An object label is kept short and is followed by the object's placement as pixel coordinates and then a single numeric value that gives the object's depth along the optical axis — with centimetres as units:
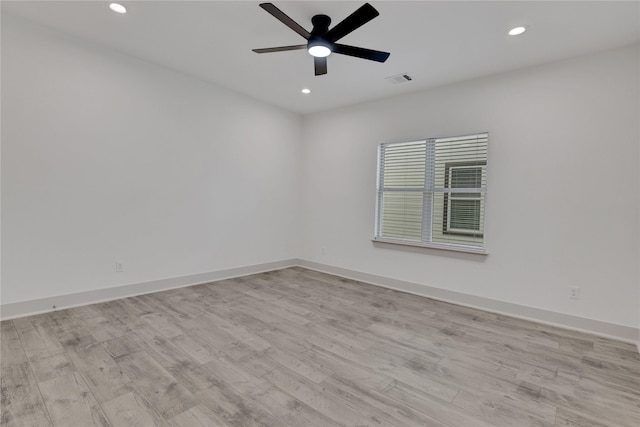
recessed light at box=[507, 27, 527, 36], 262
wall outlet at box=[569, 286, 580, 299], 304
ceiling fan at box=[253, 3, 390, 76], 221
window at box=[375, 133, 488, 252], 375
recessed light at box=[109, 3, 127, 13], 255
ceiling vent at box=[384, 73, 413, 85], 367
